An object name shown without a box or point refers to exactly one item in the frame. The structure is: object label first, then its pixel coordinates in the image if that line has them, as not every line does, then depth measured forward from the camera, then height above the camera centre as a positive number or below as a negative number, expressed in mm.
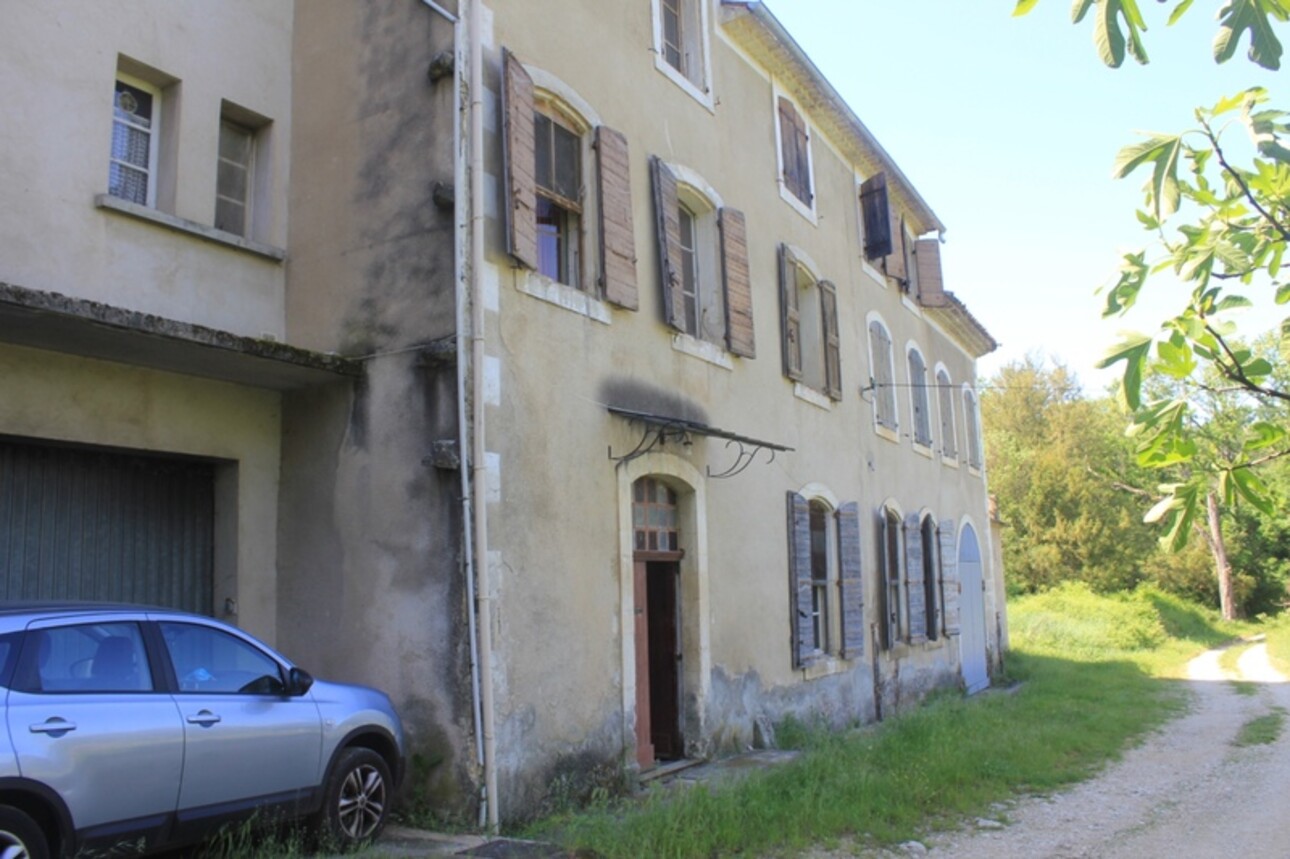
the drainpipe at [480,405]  7457 +1420
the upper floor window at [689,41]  11938 +6297
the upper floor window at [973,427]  23103 +3412
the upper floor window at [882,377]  16734 +3373
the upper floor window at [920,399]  19078 +3356
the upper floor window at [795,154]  14209 +6005
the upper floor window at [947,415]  20875 +3372
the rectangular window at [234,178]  8984 +3669
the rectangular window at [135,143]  8172 +3666
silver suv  4883 -709
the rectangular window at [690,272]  11562 +3515
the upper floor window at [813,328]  13805 +3548
